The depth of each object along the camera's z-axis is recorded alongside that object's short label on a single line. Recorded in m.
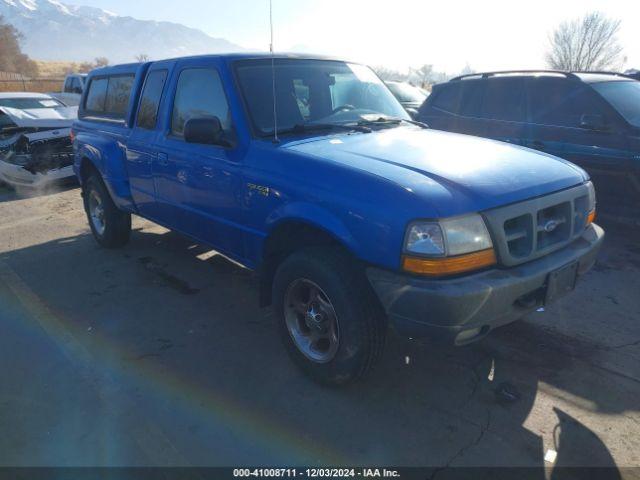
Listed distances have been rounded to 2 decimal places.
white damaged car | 8.88
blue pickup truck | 2.34
